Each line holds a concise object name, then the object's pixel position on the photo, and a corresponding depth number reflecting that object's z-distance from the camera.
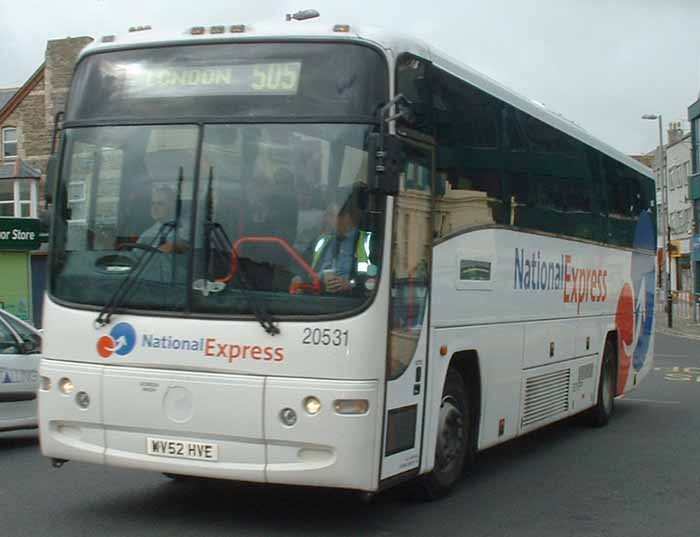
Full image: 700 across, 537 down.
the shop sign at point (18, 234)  32.98
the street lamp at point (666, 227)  43.96
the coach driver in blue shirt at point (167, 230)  7.59
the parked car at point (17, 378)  11.22
